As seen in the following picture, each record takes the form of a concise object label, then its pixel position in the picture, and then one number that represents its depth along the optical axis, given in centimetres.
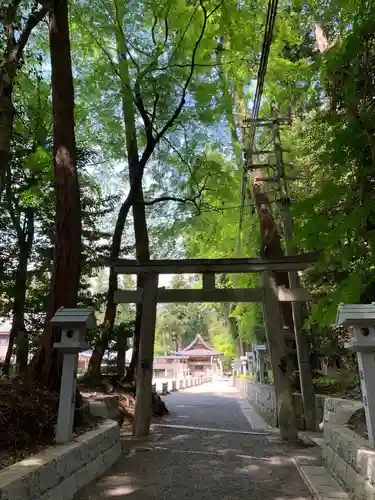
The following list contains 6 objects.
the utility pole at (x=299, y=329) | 948
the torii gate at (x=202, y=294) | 850
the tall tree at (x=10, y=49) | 615
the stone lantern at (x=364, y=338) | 446
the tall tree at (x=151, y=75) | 930
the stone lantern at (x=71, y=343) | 484
